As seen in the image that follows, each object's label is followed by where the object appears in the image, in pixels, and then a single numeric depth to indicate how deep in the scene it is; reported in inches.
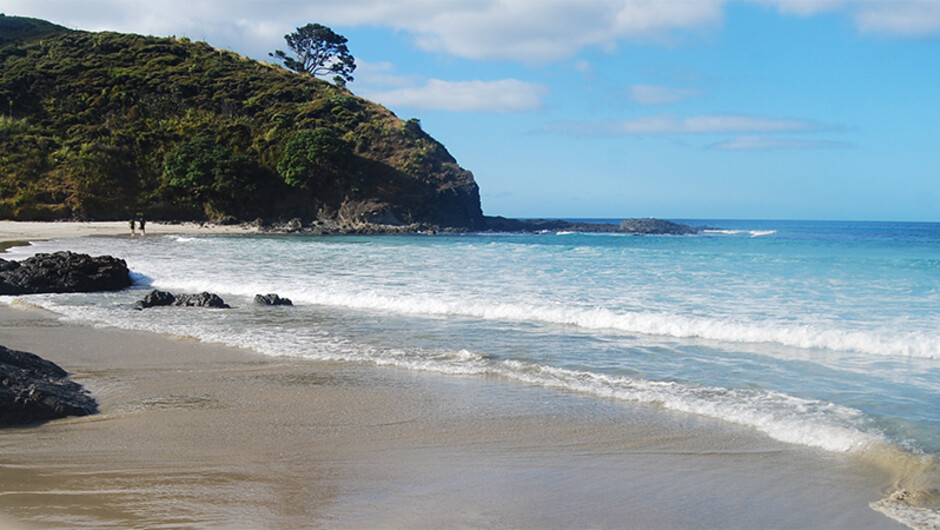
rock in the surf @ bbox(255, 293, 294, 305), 507.5
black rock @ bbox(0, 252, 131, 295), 553.0
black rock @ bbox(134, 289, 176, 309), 488.1
